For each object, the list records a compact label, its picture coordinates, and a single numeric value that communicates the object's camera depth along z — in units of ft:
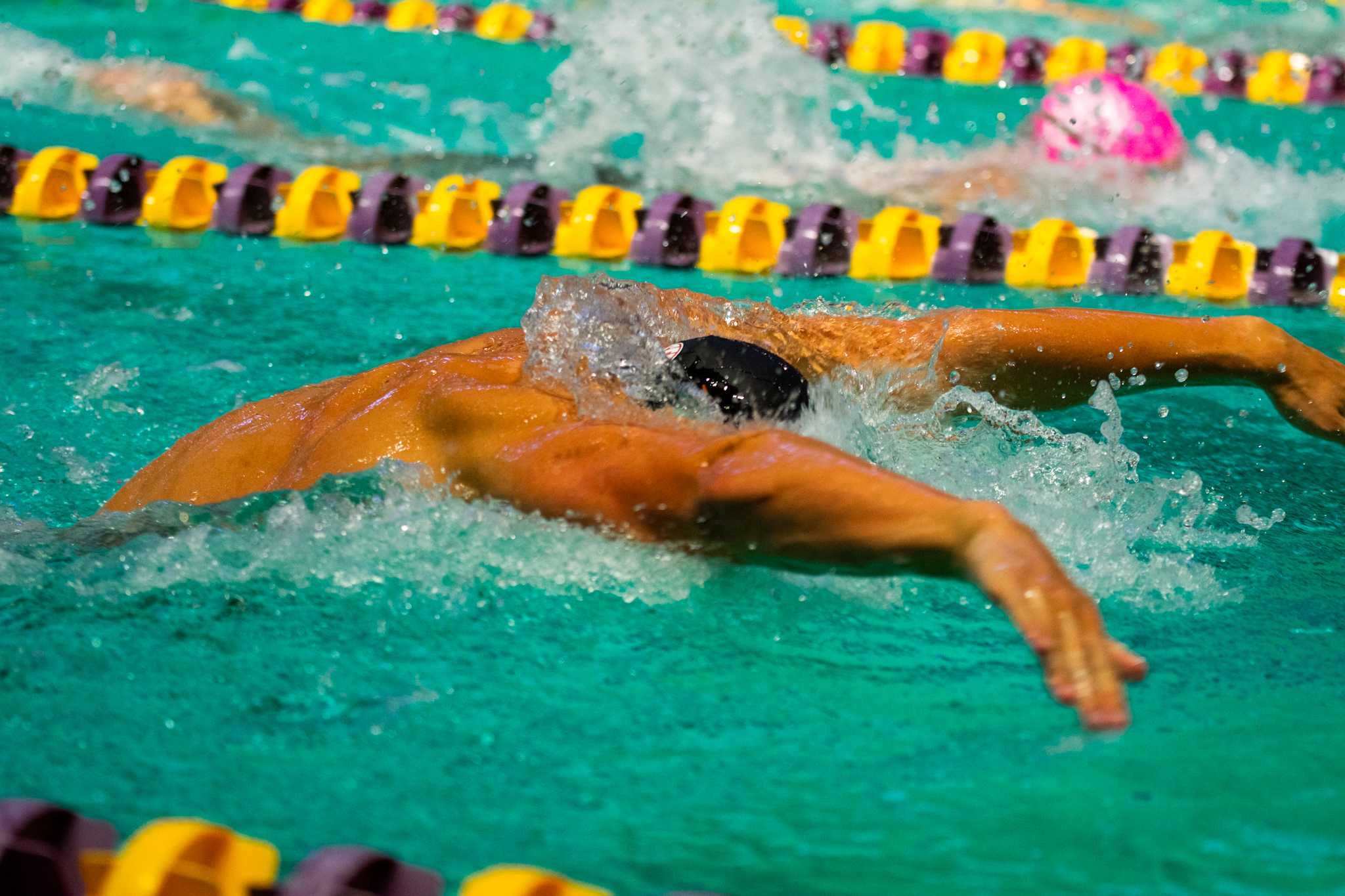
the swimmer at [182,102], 32.32
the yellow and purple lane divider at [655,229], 25.26
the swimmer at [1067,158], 30.09
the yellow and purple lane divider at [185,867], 9.63
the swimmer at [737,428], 9.32
